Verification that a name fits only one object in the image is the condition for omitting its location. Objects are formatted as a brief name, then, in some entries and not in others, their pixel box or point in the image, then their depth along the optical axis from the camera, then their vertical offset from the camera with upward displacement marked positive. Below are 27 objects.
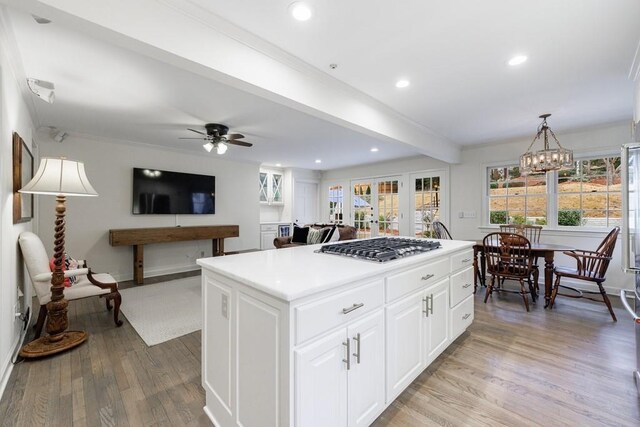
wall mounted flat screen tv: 4.78 +0.38
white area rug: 2.69 -1.16
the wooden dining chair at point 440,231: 4.58 -0.29
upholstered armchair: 2.45 -0.68
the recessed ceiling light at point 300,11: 1.64 +1.25
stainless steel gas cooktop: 1.68 -0.25
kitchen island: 1.10 -0.59
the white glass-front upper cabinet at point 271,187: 7.34 +0.70
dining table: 3.22 -0.50
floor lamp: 2.19 -0.32
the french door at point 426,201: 5.60 +0.27
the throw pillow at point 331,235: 5.11 -0.41
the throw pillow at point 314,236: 5.25 -0.45
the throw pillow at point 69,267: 2.78 -0.60
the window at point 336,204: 7.62 +0.26
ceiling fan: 3.78 +1.07
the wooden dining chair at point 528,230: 4.19 -0.24
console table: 4.23 -0.40
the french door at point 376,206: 6.40 +0.18
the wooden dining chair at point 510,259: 3.23 -0.55
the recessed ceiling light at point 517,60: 2.20 +1.26
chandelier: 3.07 +0.62
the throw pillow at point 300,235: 5.66 -0.45
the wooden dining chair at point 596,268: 2.97 -0.59
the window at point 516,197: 4.44 +0.29
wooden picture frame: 2.25 +0.32
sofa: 5.34 -0.44
